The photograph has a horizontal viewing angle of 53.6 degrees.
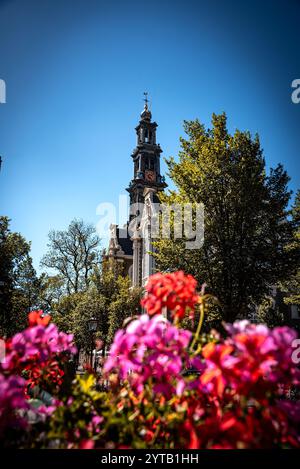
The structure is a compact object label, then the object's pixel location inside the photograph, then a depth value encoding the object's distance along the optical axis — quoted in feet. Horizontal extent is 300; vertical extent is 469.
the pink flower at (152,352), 5.20
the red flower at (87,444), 4.52
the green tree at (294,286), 48.75
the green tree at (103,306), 75.20
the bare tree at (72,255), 108.58
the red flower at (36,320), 6.45
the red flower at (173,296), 6.35
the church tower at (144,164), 174.50
